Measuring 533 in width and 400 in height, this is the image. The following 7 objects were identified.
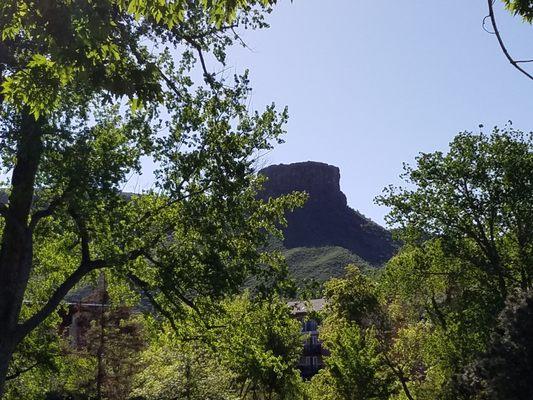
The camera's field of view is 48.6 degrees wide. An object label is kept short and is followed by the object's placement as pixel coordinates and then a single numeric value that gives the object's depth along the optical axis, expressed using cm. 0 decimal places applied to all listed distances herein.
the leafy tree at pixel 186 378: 2728
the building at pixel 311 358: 7600
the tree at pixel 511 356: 1978
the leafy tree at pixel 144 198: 1166
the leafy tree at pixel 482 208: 2620
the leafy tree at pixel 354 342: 2786
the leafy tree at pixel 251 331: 1390
